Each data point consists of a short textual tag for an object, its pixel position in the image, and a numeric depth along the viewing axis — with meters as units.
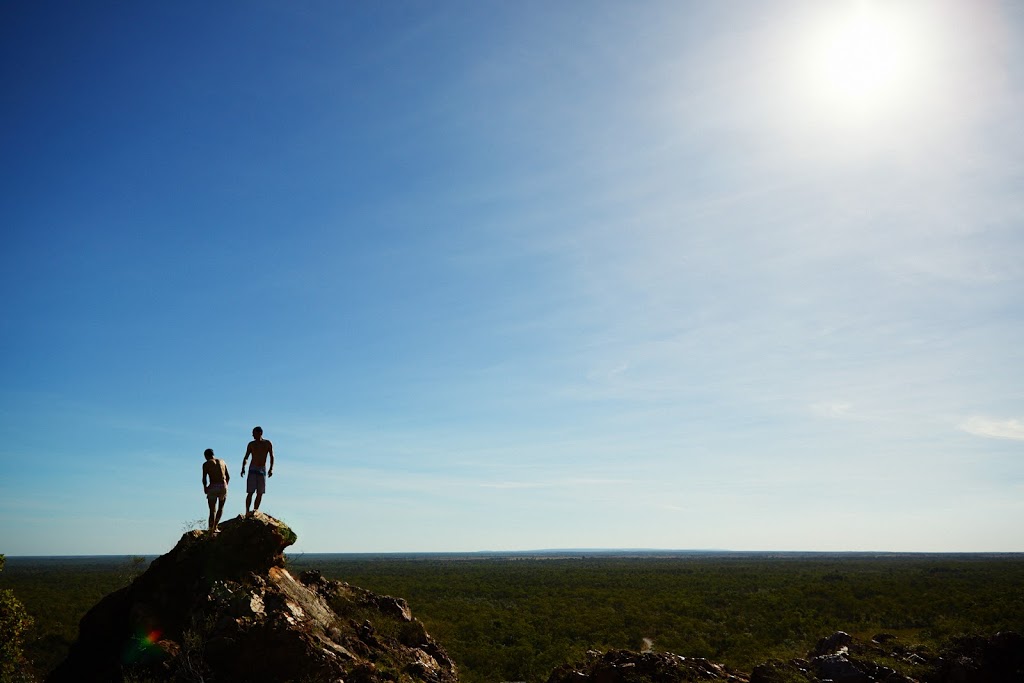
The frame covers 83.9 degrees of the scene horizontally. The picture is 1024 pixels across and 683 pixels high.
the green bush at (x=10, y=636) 15.83
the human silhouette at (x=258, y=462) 18.17
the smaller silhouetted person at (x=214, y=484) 18.08
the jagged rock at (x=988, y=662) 15.55
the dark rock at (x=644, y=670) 14.52
